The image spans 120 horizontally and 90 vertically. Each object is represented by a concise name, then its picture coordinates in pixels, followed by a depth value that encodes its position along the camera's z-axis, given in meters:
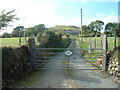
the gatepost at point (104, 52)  5.96
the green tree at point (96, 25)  66.94
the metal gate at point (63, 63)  6.11
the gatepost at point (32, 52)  6.16
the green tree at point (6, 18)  5.23
